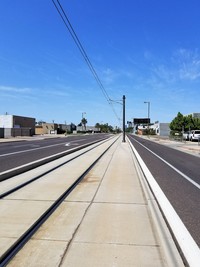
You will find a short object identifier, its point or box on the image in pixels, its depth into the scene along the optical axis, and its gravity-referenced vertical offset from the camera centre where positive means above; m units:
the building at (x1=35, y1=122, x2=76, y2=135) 84.40 +0.61
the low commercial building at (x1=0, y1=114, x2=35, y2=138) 45.04 +1.25
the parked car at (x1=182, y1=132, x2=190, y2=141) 36.22 -0.81
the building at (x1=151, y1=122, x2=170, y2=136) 87.99 +0.83
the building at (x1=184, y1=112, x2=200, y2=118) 71.19 +5.77
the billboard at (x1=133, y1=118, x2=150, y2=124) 102.47 +4.85
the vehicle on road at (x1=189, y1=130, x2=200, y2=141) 33.23 -0.56
